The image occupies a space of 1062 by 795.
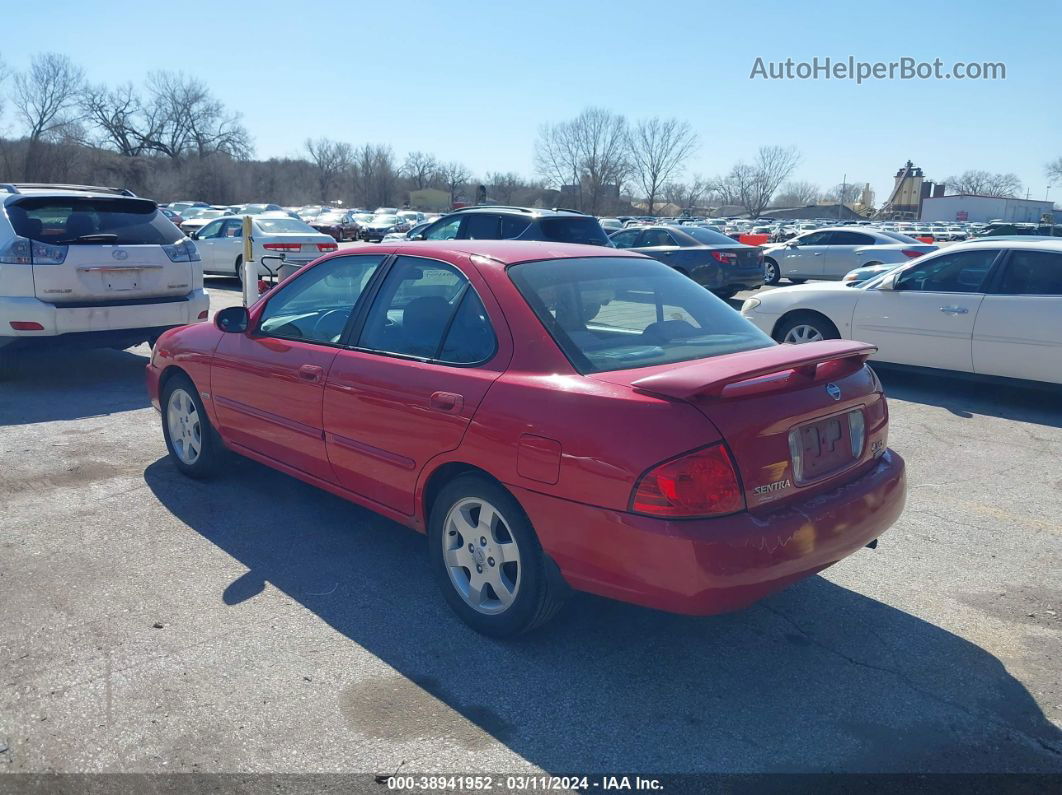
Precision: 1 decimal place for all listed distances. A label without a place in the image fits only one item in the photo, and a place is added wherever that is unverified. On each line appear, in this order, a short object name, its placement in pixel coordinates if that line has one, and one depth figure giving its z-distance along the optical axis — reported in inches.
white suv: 303.6
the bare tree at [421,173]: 4288.9
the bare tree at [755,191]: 4301.2
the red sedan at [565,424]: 119.4
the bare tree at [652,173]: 3339.1
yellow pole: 460.4
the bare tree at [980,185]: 5128.0
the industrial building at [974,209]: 3831.2
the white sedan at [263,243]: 639.8
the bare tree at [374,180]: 3971.5
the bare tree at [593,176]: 3147.1
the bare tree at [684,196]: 4258.4
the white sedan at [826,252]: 775.7
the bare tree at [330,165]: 4168.3
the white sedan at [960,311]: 303.3
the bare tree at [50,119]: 2637.8
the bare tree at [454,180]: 3832.4
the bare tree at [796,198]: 5467.5
